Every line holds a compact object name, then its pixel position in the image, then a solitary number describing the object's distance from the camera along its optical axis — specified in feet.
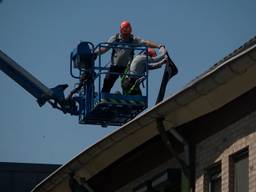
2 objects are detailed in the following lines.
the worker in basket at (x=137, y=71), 95.50
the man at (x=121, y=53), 96.22
